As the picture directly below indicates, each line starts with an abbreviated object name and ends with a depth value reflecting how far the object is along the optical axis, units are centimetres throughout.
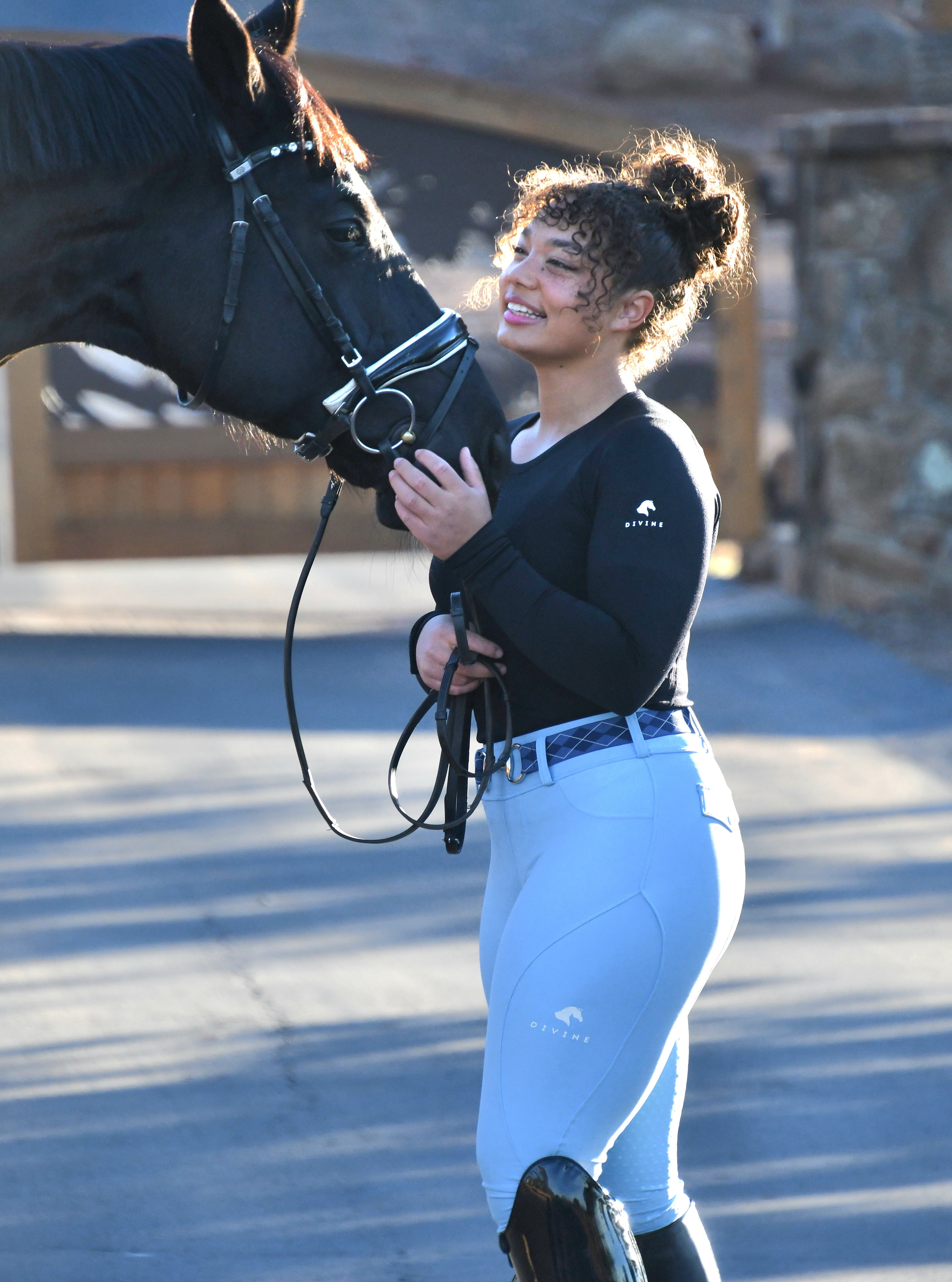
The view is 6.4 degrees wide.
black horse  1040
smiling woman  1029
